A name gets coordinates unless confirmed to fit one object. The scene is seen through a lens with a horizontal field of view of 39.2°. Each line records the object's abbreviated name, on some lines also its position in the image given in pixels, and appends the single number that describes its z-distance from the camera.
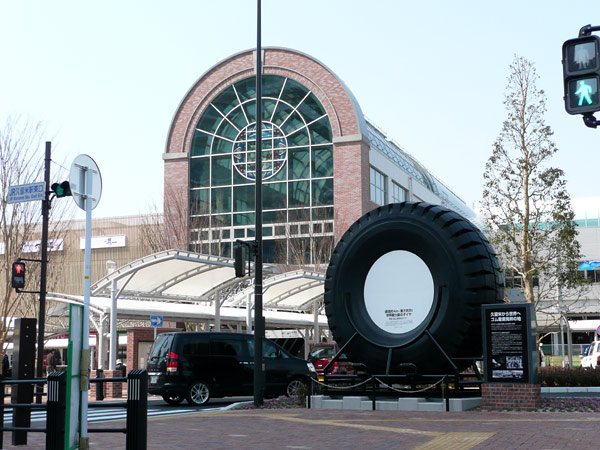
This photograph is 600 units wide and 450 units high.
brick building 49.19
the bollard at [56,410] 8.70
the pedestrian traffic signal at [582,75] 9.14
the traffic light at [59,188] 15.60
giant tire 15.36
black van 19.86
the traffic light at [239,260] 19.07
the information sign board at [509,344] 14.84
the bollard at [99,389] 24.42
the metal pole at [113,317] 25.44
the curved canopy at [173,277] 25.73
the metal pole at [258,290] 18.12
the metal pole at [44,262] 22.69
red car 26.97
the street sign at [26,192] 18.45
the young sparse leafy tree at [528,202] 28.08
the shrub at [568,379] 20.52
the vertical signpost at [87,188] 9.69
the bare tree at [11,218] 27.72
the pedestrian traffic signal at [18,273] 21.58
